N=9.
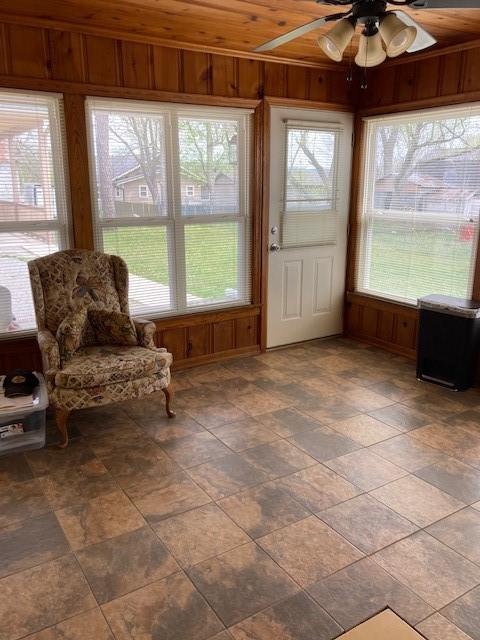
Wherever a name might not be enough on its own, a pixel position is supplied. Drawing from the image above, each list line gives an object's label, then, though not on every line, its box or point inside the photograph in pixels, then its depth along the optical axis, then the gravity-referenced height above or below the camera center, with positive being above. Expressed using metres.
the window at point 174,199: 3.66 -0.03
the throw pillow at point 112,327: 3.32 -0.82
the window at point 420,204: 3.93 -0.08
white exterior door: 4.41 -0.22
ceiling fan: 2.11 +0.70
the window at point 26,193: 3.27 +0.02
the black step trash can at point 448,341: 3.70 -1.05
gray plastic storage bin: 2.90 -1.29
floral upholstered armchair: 2.94 -0.85
